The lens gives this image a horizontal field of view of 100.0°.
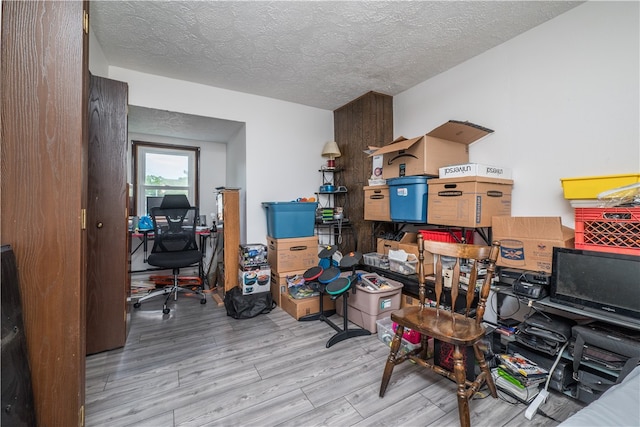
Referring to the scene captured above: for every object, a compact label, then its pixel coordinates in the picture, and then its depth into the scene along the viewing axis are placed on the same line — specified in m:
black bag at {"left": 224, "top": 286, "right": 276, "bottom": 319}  2.74
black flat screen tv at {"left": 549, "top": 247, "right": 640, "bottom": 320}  1.39
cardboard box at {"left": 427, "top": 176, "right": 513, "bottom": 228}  2.11
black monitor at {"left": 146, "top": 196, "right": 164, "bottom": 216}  4.28
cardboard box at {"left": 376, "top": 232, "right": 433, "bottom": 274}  2.50
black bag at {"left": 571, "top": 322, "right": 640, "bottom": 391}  1.33
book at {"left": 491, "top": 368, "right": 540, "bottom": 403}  1.52
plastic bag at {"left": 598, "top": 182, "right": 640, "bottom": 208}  1.49
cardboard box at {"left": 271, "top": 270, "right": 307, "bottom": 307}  3.00
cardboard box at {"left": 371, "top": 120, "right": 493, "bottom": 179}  2.45
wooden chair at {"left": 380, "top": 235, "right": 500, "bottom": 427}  1.33
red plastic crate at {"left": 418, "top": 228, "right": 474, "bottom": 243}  2.45
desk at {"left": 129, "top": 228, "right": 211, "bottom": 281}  3.64
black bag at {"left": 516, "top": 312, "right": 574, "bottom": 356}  1.61
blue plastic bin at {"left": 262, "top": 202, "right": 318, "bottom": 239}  3.09
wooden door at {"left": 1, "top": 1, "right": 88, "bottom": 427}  0.97
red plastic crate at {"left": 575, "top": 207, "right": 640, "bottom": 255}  1.43
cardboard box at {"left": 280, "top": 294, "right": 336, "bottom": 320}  2.68
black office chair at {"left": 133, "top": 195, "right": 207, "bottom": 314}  3.14
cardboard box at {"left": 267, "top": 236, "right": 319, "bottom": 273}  3.05
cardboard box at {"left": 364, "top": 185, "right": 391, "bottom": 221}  2.91
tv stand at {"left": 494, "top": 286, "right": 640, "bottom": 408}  1.36
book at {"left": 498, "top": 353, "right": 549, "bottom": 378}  1.57
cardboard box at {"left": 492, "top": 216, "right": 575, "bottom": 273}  1.76
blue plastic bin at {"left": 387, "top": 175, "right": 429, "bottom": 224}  2.52
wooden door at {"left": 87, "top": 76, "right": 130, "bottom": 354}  1.99
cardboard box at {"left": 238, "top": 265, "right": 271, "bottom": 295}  2.91
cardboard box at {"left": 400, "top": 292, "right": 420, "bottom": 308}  2.51
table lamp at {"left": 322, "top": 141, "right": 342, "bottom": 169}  3.73
